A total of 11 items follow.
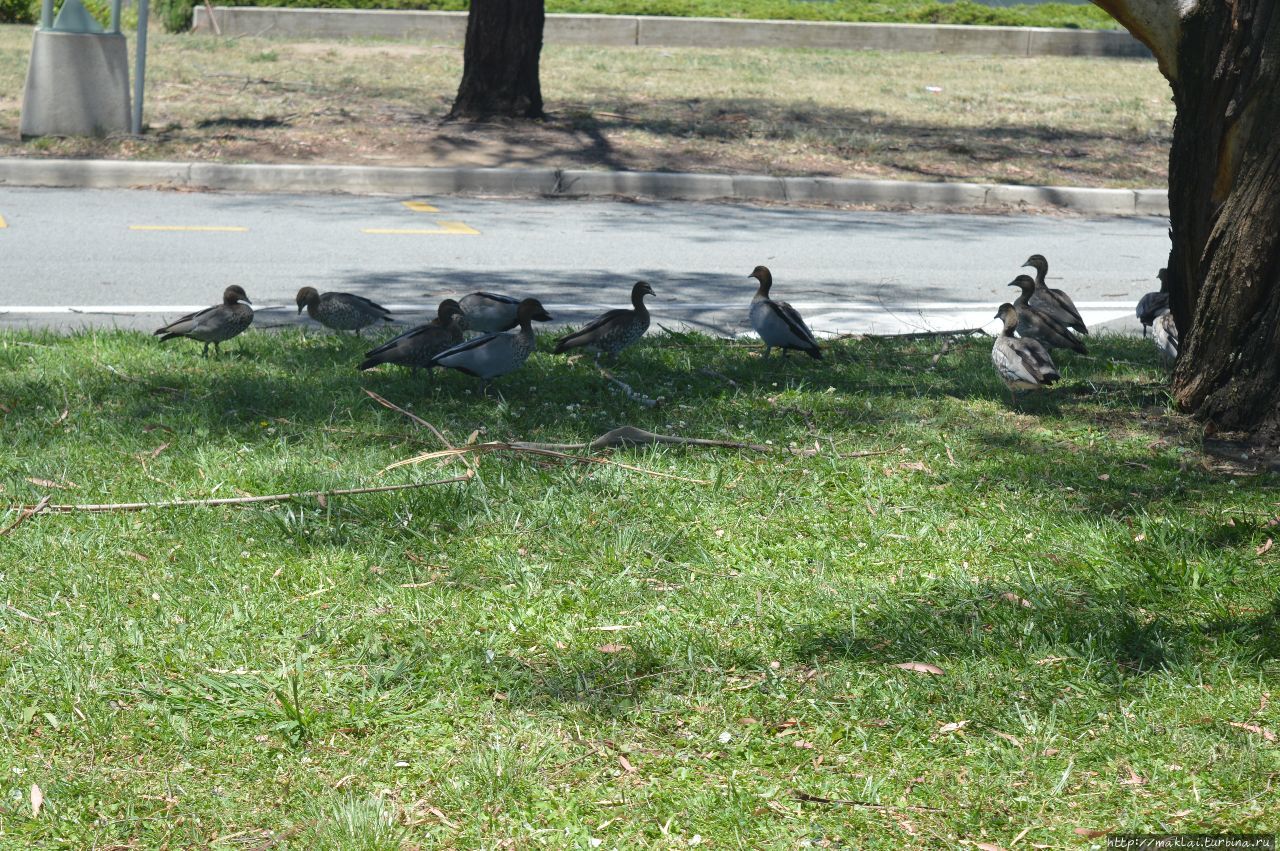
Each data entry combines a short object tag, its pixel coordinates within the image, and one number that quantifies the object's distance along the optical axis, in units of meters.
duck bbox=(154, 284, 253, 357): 13.85
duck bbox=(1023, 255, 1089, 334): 16.05
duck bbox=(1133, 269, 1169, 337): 16.05
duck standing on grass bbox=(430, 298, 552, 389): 12.54
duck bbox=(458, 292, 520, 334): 15.62
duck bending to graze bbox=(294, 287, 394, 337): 15.32
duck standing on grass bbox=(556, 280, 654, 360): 14.18
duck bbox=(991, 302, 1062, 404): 12.40
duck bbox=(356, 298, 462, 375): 13.12
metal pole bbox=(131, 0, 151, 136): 28.05
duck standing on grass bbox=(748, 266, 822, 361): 14.18
